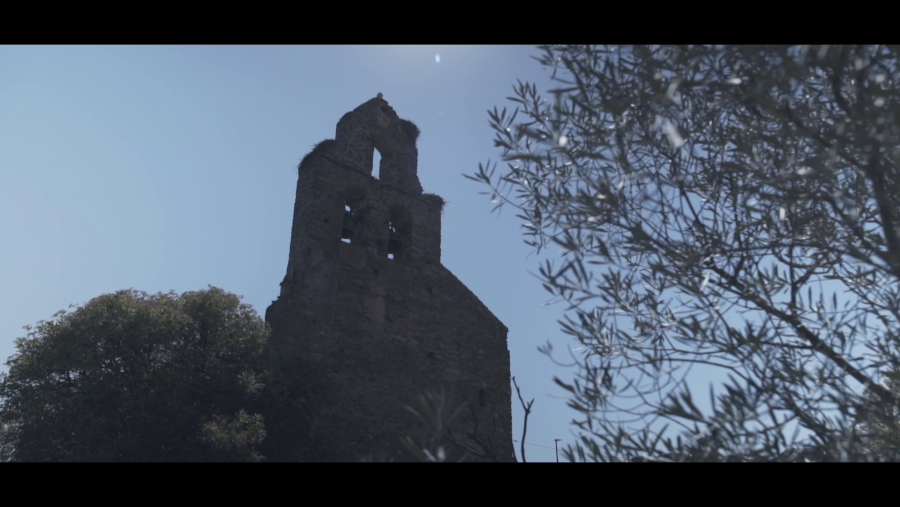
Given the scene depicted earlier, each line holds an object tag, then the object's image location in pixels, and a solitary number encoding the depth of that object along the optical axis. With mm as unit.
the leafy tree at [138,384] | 11430
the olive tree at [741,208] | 3225
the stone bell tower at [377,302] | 14875
